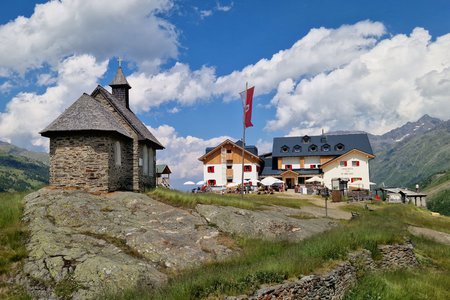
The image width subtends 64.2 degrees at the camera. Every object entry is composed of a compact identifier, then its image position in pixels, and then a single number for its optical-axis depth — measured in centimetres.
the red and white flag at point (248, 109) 3338
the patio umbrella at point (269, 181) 5354
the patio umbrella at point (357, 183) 6554
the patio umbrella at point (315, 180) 5752
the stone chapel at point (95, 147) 2492
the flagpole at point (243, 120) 3388
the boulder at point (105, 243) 1334
